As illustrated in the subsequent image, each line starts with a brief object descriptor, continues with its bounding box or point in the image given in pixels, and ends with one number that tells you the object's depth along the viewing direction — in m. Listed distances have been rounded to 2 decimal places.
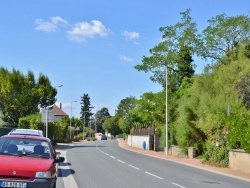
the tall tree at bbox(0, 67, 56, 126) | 55.66
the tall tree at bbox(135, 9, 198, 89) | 57.91
